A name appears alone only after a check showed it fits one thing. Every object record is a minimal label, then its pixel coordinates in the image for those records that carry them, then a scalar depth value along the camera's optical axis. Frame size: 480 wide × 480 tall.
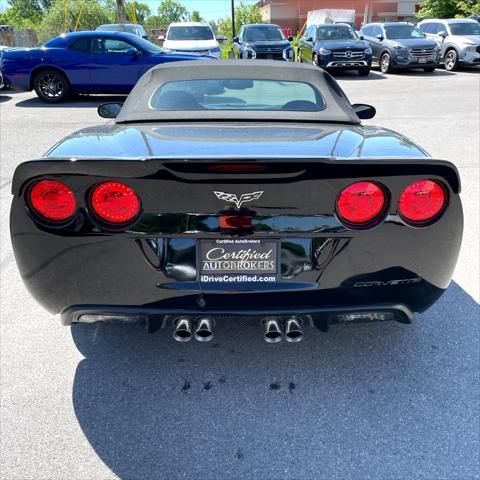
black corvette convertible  2.00
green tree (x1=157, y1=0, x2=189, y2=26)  104.94
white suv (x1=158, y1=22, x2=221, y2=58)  14.56
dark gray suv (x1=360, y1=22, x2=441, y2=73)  15.91
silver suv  16.47
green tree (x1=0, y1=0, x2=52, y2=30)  57.28
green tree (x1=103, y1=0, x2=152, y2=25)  66.56
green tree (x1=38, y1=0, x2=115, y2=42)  39.52
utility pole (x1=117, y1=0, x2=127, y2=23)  28.94
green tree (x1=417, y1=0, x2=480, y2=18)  27.07
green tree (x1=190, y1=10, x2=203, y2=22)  118.81
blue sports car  11.06
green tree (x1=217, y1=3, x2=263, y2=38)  46.56
